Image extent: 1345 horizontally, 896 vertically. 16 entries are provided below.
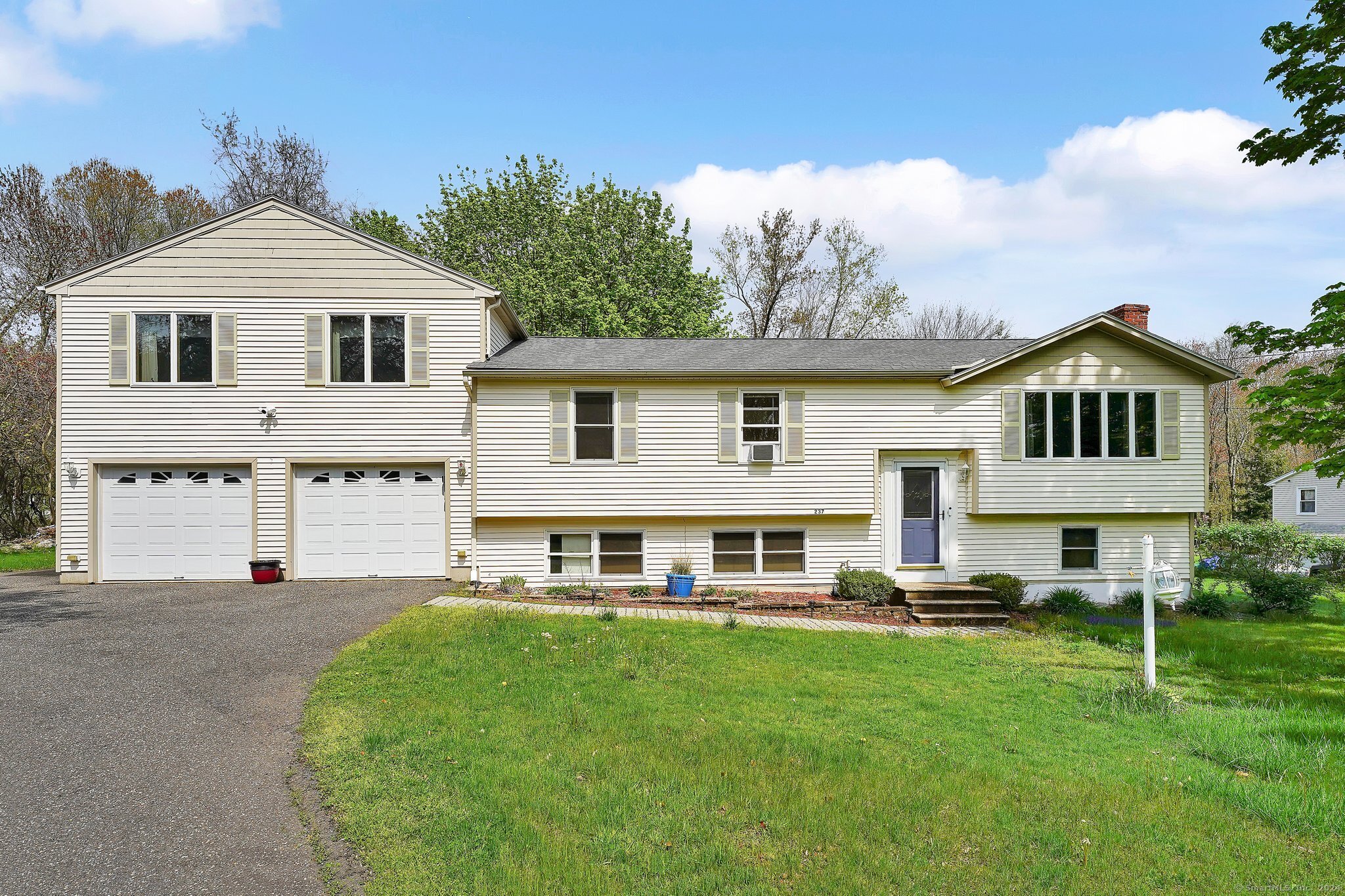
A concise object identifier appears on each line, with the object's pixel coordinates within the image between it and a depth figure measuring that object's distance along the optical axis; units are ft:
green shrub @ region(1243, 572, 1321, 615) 47.75
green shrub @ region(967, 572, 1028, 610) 44.88
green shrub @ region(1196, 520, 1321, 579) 55.21
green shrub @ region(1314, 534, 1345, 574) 70.13
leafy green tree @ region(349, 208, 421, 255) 96.94
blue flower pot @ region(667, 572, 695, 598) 45.16
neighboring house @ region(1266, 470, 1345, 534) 110.42
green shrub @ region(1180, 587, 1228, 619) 46.55
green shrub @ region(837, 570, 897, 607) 44.47
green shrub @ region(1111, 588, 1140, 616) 45.65
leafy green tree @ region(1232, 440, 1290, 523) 122.52
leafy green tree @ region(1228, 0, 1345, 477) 31.94
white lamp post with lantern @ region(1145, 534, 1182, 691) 24.68
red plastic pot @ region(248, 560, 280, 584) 45.91
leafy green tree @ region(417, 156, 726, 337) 89.92
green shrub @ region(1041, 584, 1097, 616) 45.47
